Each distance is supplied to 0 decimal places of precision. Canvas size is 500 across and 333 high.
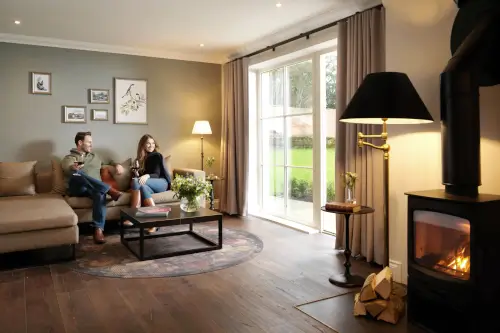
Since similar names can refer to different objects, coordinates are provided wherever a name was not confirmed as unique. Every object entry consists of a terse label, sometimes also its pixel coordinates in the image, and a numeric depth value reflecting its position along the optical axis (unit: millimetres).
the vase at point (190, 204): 3879
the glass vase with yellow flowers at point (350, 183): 3012
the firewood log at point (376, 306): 2400
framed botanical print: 5547
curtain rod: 4033
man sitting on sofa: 4312
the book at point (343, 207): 2930
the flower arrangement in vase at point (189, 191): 3850
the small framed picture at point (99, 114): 5402
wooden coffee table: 3553
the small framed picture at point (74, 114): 5223
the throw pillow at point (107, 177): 4961
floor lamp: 2463
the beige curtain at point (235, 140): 5625
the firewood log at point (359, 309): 2447
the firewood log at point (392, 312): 2363
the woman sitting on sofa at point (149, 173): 4638
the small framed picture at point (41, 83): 5035
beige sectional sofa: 3350
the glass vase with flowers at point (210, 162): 5861
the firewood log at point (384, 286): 2420
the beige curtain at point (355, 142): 3430
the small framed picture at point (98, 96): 5367
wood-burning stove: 1983
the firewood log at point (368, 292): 2453
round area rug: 3270
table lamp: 5703
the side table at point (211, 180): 5496
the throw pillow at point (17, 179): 4555
